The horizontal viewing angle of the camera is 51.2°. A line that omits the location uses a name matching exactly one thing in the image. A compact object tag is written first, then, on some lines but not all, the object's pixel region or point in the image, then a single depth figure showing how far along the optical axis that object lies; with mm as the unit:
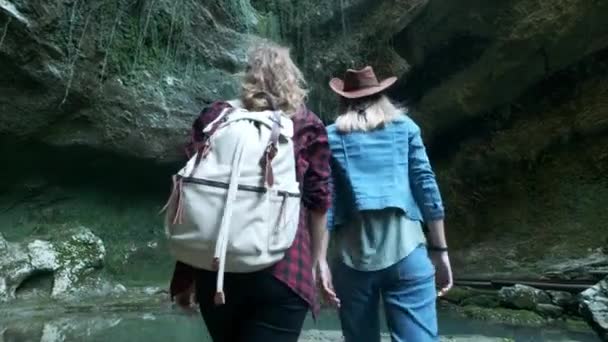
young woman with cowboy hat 2051
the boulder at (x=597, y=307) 3213
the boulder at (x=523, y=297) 5336
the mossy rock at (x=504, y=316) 5010
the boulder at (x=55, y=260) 6941
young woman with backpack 1551
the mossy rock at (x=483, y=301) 5727
